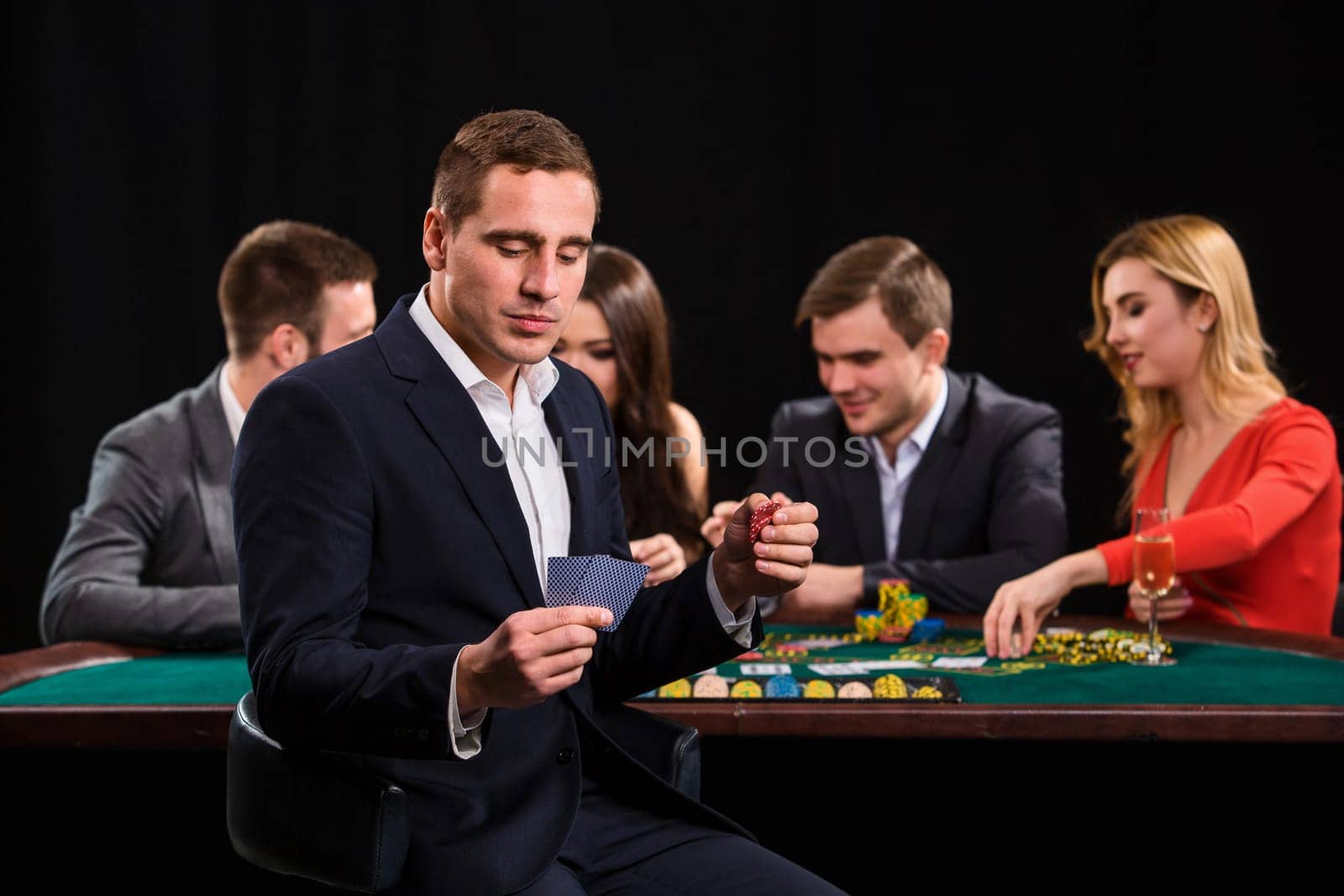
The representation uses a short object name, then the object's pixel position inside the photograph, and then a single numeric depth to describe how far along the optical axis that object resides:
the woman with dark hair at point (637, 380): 4.00
